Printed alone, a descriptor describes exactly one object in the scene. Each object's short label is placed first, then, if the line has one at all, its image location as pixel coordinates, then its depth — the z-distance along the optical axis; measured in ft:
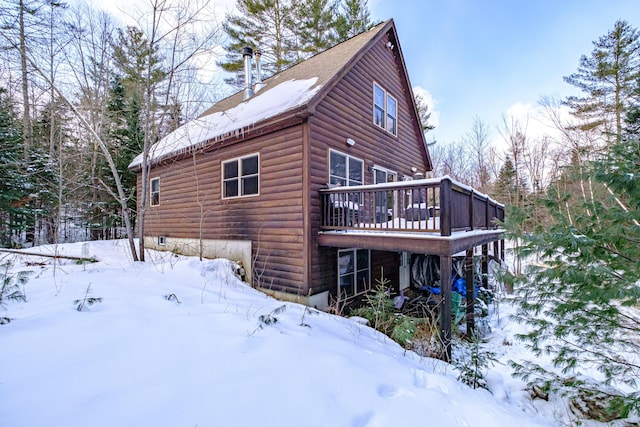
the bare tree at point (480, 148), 65.87
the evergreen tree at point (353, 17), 53.67
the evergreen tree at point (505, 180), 59.70
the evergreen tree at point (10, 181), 39.73
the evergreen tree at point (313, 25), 51.75
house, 19.36
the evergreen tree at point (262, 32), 50.90
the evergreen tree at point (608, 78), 45.24
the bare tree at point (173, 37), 23.63
